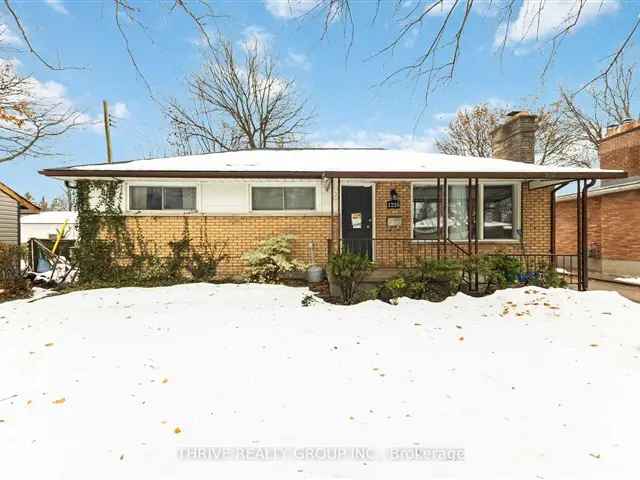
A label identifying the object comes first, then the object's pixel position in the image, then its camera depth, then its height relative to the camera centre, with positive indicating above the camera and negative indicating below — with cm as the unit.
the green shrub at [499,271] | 700 -81
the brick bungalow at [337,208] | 866 +82
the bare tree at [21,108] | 1288 +556
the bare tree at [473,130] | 2506 +881
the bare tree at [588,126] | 2202 +833
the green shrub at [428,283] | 664 -100
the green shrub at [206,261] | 872 -64
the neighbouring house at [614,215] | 1120 +77
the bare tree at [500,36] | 319 +213
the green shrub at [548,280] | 729 -105
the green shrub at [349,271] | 654 -72
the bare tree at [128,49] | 312 +205
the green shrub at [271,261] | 816 -63
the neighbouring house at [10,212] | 1427 +133
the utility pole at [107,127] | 2125 +767
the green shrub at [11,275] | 758 -86
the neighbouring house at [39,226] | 2470 +109
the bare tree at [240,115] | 2086 +864
